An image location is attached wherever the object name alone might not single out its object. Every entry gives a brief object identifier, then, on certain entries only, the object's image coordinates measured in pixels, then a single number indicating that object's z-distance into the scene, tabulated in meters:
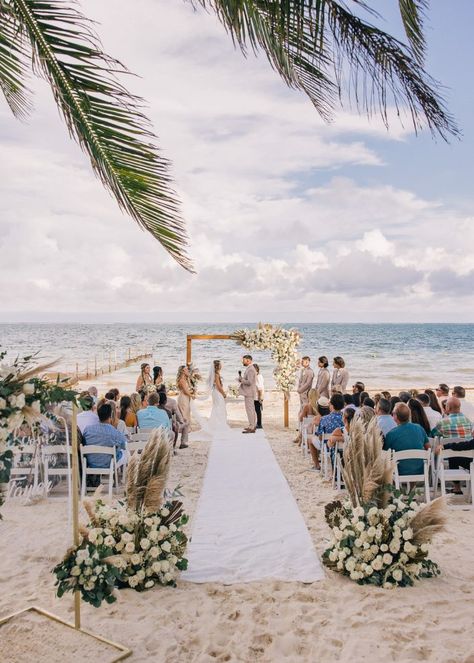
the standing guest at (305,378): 12.66
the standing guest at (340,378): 11.99
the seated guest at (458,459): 7.22
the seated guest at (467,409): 10.36
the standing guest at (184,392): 12.44
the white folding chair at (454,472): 6.96
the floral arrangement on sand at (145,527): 4.67
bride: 13.48
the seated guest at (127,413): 9.53
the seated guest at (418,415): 7.91
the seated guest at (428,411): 8.60
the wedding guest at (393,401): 8.88
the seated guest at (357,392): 9.65
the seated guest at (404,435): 7.04
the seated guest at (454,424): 7.52
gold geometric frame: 3.72
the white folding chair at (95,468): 7.11
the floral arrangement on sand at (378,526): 4.75
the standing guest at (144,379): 11.81
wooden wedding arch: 13.57
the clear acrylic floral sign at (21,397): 3.18
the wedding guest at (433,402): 9.58
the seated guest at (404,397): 9.01
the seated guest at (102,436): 7.48
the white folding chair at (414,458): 6.80
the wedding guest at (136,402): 10.03
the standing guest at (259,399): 13.44
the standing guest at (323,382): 12.15
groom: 13.22
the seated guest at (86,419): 8.08
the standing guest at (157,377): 11.77
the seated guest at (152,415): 8.91
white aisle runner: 5.07
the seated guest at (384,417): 7.65
